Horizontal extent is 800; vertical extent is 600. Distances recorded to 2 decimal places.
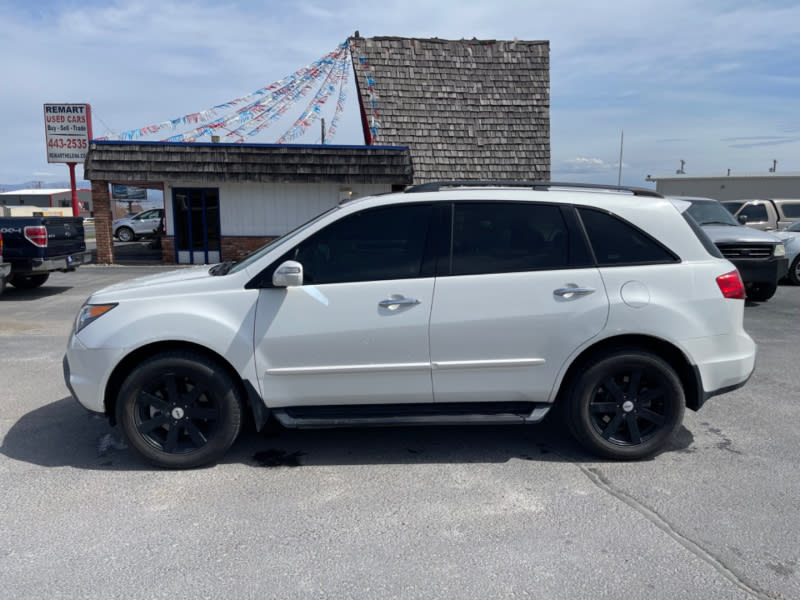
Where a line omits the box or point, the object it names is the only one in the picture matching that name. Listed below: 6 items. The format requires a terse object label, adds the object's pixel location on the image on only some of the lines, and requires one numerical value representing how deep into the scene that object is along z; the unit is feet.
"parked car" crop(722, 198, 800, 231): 49.19
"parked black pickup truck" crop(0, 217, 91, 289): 35.32
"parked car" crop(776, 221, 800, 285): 41.36
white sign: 67.67
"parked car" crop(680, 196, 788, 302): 31.78
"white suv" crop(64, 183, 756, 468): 12.77
